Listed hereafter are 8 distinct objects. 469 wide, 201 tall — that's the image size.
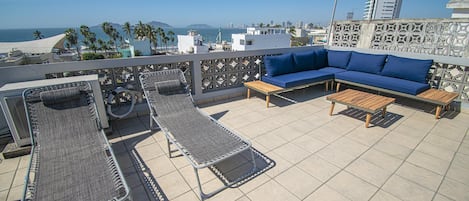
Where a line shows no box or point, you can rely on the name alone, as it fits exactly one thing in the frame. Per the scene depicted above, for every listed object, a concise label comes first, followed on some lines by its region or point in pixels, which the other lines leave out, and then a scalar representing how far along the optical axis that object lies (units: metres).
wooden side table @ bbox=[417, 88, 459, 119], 3.57
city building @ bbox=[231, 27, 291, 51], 31.34
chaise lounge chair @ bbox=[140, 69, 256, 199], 2.12
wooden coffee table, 3.32
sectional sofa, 4.12
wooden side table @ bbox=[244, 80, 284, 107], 4.17
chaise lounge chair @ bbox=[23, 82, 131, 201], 1.63
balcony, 2.09
